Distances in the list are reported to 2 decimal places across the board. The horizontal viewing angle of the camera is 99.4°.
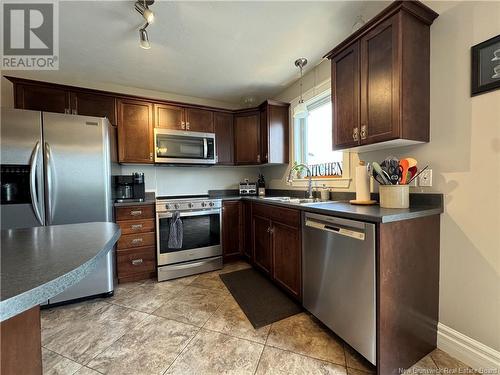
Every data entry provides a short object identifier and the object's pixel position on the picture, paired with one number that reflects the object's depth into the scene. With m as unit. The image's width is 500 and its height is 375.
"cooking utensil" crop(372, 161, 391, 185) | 1.50
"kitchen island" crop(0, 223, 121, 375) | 0.45
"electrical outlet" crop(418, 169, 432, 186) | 1.49
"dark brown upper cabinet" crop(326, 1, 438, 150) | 1.36
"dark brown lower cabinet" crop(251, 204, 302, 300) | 1.86
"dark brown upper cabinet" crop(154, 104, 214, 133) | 2.85
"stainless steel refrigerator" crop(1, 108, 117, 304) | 1.84
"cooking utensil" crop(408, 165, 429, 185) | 1.49
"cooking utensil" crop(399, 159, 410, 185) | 1.46
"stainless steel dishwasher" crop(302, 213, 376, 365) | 1.22
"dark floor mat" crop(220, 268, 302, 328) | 1.77
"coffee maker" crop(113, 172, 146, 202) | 2.73
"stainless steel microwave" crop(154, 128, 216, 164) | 2.78
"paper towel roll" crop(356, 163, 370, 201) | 1.75
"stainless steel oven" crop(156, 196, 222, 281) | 2.52
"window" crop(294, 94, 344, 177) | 2.45
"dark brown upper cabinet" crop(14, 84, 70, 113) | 2.25
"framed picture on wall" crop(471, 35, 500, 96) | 1.19
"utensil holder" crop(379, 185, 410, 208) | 1.46
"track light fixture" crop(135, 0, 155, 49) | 1.52
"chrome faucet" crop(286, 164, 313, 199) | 2.42
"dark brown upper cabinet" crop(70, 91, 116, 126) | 2.46
